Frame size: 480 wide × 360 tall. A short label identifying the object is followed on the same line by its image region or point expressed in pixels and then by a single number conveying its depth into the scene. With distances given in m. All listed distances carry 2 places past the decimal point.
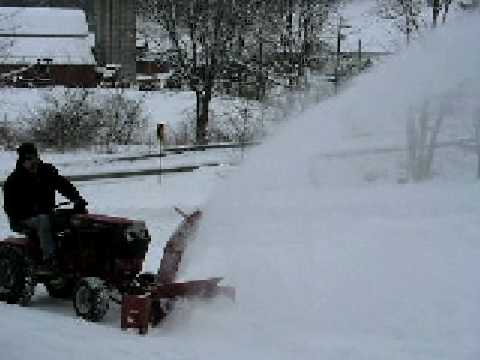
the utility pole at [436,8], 28.75
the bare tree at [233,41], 30.19
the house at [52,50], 55.50
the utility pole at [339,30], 29.47
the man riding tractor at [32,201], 8.25
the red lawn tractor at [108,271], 7.59
